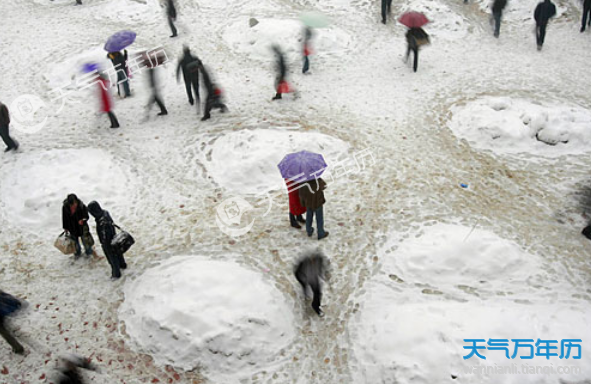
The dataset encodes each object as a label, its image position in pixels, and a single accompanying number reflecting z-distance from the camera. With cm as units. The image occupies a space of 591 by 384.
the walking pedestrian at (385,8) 1691
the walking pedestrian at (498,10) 1524
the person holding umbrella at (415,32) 1335
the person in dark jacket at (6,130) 1038
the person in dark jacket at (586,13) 1510
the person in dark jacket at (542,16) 1416
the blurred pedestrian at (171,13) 1608
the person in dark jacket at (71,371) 540
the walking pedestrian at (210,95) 1150
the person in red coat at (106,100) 1096
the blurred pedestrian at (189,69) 1160
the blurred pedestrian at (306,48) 1411
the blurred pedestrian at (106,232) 717
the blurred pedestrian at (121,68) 1288
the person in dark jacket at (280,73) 1221
